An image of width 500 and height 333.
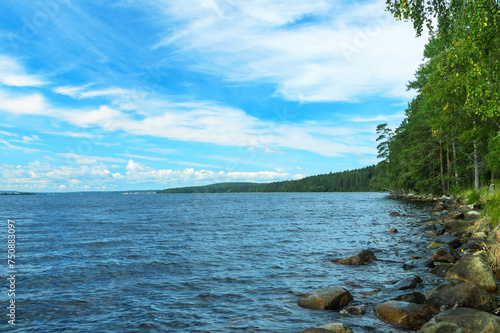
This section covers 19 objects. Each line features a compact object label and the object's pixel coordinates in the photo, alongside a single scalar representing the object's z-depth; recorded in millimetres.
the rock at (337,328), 7818
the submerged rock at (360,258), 15327
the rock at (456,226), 21812
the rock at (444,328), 7341
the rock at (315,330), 7445
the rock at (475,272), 10592
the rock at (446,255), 14578
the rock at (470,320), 7504
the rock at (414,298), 9641
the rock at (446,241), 17484
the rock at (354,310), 9414
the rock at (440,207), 38925
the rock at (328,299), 9961
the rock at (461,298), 9172
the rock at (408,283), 11508
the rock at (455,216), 25766
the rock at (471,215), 24781
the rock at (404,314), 8680
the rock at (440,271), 12968
